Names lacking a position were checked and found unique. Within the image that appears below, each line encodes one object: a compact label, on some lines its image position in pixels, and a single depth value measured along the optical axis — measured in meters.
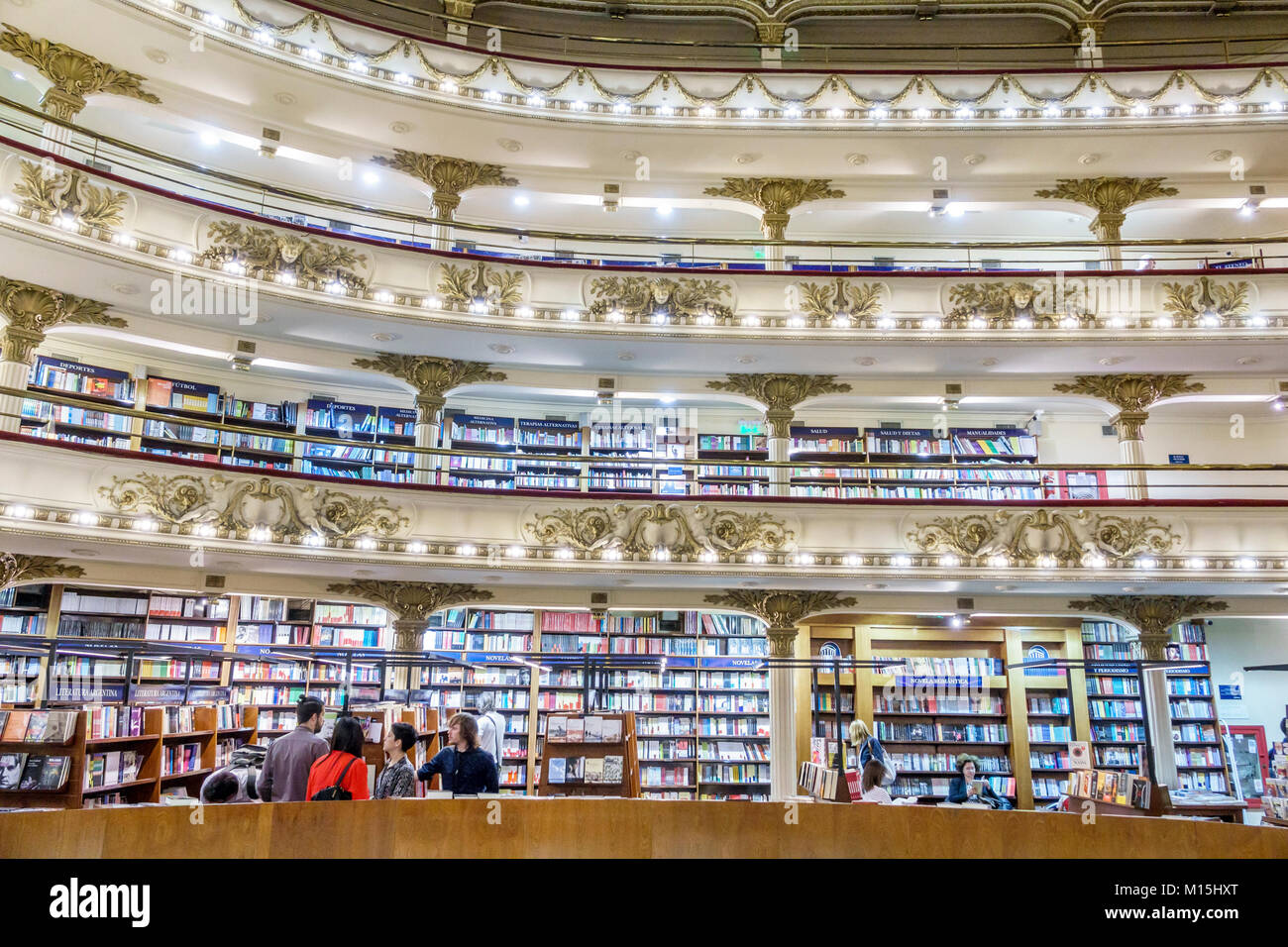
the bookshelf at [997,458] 10.41
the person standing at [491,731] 6.12
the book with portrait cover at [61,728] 4.64
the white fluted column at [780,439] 9.80
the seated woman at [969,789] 6.70
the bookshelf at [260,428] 9.89
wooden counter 3.08
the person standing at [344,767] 4.02
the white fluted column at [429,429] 9.76
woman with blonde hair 7.01
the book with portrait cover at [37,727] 4.65
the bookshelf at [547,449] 10.31
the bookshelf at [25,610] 8.20
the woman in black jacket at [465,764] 4.64
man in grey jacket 4.41
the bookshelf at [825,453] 10.43
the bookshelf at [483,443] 10.40
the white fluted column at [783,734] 9.05
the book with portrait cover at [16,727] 4.64
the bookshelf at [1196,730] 9.55
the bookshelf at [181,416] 9.37
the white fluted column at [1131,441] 9.97
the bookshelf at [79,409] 8.79
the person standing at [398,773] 4.27
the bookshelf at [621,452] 10.37
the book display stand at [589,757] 5.80
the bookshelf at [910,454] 10.50
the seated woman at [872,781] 6.29
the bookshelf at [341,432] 10.09
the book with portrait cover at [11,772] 4.53
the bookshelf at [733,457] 10.41
